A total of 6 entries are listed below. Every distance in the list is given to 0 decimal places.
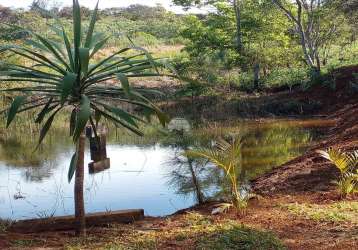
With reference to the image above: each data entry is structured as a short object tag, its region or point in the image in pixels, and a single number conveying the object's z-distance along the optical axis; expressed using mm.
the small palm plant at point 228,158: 5566
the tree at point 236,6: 24441
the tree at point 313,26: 21516
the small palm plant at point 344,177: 5772
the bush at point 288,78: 22234
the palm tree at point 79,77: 4219
